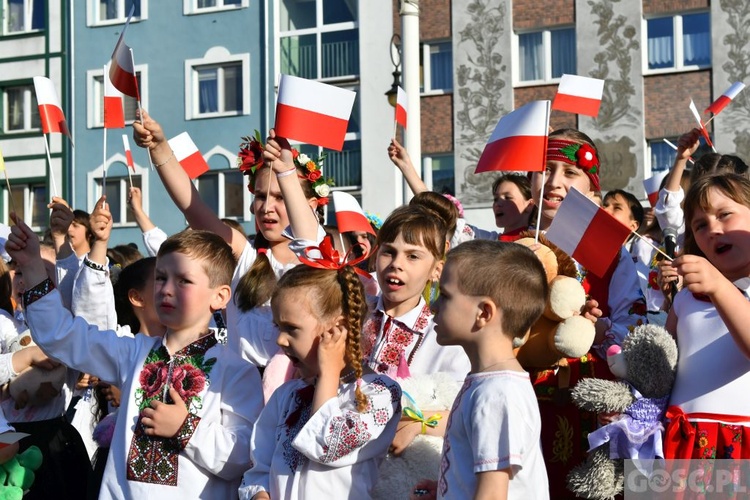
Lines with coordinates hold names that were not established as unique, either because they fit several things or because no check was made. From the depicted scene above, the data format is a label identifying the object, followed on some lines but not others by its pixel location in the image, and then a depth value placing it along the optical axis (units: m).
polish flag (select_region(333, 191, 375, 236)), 5.71
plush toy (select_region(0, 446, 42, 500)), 4.01
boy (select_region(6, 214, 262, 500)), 3.84
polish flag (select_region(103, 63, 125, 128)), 5.81
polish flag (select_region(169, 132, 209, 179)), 6.27
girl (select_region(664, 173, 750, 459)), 3.60
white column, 11.30
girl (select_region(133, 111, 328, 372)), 4.50
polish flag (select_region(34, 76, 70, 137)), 5.82
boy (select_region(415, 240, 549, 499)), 3.04
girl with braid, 3.48
